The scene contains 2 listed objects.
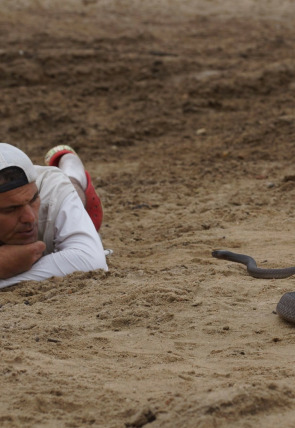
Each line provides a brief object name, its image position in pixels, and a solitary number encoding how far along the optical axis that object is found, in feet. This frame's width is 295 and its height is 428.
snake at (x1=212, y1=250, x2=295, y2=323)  28.48
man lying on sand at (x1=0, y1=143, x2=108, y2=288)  36.52
